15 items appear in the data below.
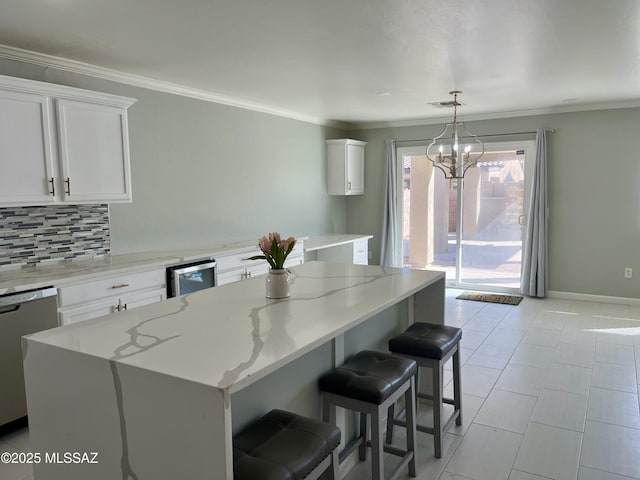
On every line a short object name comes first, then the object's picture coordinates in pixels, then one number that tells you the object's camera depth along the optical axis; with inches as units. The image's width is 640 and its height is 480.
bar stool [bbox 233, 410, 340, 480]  56.1
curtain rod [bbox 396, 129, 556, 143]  243.0
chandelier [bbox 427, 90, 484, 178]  264.8
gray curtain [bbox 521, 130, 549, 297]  240.1
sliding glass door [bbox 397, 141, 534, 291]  258.1
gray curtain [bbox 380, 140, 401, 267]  284.4
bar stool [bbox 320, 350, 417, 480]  80.0
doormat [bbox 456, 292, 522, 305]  237.9
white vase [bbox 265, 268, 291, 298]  92.3
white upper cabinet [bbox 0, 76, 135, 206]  117.7
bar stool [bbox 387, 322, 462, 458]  101.7
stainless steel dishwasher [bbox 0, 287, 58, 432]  106.7
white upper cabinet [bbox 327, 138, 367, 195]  272.5
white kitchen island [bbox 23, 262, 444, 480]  51.8
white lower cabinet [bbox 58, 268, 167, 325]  116.9
